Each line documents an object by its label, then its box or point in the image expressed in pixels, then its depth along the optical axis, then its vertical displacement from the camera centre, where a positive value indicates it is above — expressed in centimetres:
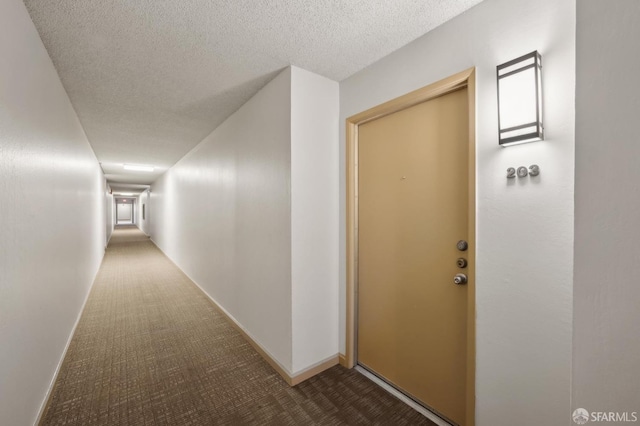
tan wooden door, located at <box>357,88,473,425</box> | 166 -28
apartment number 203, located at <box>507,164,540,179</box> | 128 +20
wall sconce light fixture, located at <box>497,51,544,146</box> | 122 +54
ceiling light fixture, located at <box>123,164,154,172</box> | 673 +115
